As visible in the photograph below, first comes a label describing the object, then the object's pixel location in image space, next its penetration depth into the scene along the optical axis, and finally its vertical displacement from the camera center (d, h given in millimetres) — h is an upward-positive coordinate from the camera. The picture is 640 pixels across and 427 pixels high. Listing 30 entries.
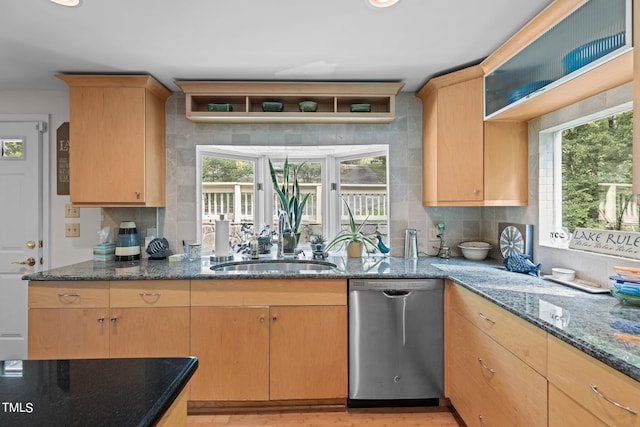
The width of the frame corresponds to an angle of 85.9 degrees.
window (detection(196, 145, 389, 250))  3004 +212
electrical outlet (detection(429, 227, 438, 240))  2896 -187
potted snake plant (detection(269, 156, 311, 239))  2844 +99
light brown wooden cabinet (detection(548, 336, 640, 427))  915 -536
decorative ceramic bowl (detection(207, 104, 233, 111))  2633 +797
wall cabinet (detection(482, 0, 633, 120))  1353 +719
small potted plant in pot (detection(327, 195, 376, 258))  2775 -243
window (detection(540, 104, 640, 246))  1718 +198
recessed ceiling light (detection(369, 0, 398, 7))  1631 +996
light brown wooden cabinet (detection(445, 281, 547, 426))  1336 -747
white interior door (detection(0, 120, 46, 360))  2781 -82
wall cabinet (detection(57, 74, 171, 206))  2449 +521
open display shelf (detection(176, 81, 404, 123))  2574 +879
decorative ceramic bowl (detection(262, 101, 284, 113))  2650 +811
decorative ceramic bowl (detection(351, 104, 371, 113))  2676 +802
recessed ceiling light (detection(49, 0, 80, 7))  1637 +1001
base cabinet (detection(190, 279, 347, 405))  2135 -801
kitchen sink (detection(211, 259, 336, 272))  2650 -426
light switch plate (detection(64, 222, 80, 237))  2850 -150
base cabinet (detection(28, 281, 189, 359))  2113 -681
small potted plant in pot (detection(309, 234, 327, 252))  2801 -270
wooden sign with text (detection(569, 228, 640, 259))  1600 -157
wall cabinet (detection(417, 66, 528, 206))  2352 +425
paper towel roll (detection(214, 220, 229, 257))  2678 -212
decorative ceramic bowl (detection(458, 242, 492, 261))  2656 -304
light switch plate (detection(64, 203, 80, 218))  2842 -1
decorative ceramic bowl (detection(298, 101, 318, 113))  2648 +809
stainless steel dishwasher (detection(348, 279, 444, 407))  2133 -785
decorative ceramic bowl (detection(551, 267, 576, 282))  1878 -350
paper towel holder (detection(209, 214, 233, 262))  2657 -365
